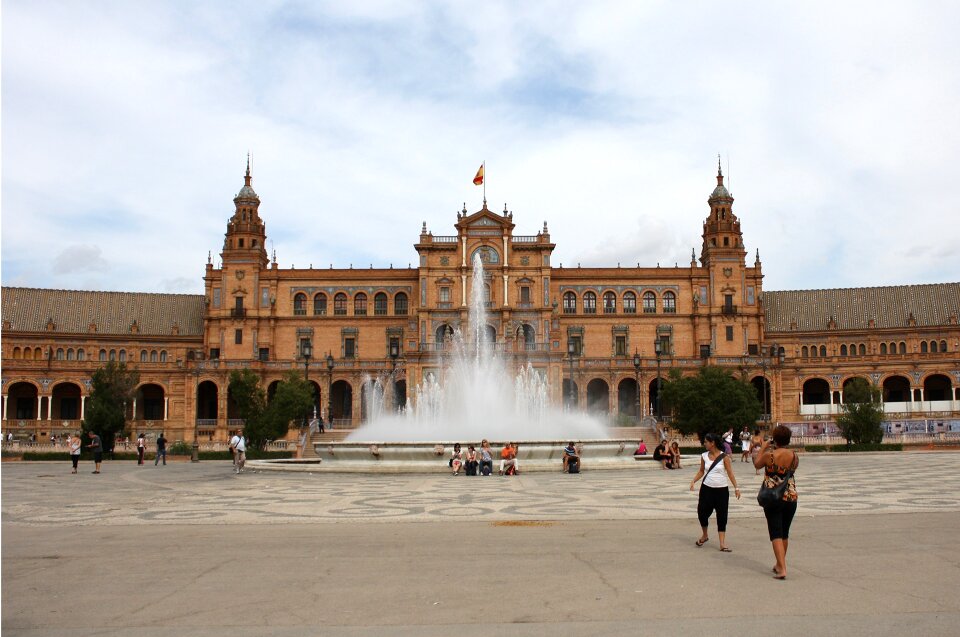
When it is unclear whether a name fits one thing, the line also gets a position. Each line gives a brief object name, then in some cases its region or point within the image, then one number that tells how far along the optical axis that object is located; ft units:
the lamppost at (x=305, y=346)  271.67
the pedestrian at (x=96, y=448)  111.34
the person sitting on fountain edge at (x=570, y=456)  100.94
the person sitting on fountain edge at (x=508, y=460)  101.19
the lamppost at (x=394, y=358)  245.04
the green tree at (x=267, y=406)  161.68
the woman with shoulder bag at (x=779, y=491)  35.83
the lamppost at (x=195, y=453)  149.79
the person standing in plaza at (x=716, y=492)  42.65
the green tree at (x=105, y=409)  161.79
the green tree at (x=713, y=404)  169.68
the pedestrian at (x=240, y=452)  110.22
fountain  107.86
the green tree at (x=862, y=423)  165.68
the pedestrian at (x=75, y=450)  114.32
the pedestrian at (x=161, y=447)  138.91
